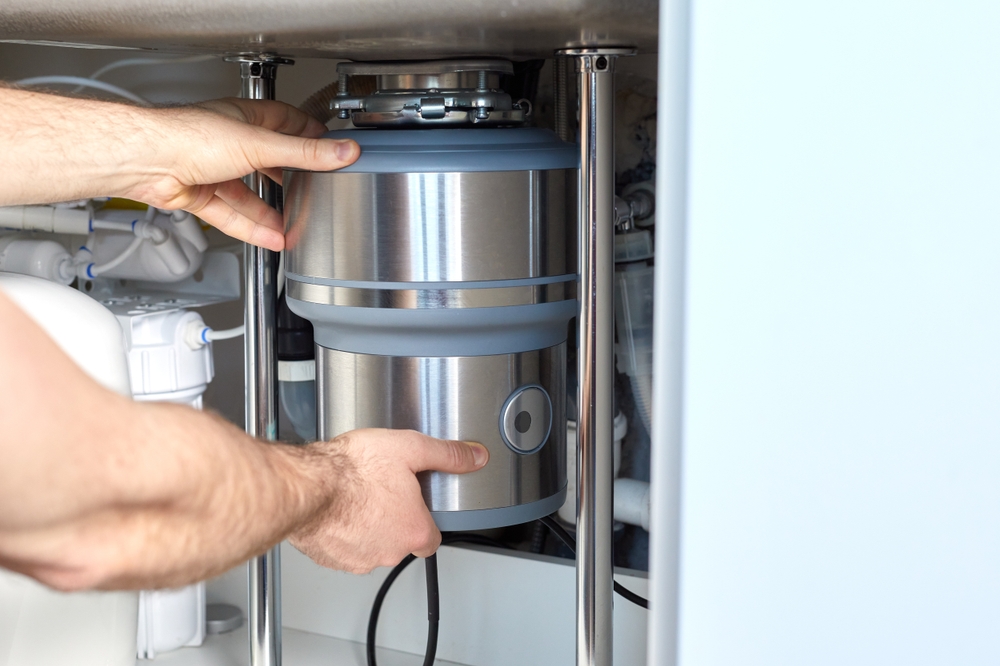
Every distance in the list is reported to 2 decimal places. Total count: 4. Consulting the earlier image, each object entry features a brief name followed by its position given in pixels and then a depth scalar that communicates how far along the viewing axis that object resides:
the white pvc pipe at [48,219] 1.17
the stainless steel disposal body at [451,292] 0.64
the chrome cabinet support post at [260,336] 0.86
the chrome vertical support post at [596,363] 0.67
